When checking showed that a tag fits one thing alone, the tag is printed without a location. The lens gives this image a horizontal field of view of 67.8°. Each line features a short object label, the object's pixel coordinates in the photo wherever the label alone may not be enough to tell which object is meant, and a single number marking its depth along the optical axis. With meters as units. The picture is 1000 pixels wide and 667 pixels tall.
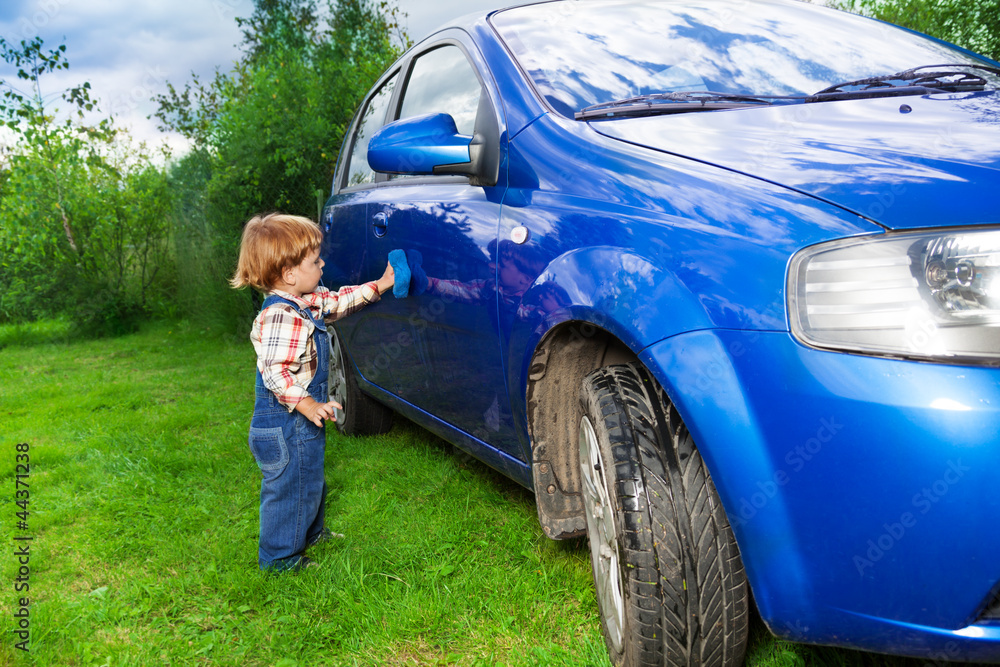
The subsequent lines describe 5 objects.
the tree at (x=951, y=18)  5.25
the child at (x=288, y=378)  2.33
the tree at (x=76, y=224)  8.28
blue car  1.17
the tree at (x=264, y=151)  7.20
